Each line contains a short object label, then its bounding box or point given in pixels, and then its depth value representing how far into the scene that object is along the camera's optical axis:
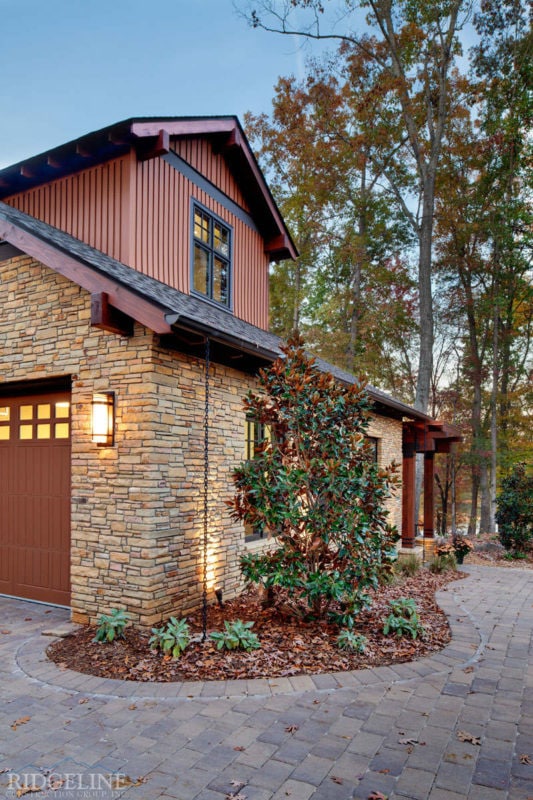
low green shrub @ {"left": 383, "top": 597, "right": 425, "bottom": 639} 5.02
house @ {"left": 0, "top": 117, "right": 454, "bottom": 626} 5.10
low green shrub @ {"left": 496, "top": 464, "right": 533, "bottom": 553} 12.85
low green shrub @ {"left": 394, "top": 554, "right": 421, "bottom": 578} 8.91
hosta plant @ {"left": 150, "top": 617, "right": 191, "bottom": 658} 4.40
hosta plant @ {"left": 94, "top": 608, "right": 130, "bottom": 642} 4.71
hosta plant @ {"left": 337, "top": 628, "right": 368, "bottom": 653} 4.59
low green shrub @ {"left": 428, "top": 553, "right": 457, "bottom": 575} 9.50
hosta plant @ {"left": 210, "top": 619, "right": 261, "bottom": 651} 4.50
